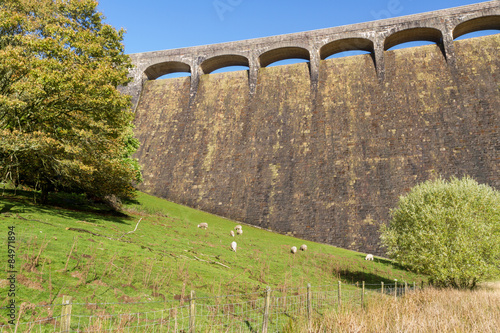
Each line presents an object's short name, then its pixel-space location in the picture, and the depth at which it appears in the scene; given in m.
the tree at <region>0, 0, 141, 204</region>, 15.19
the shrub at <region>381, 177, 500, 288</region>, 16.67
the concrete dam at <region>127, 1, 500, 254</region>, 29.58
